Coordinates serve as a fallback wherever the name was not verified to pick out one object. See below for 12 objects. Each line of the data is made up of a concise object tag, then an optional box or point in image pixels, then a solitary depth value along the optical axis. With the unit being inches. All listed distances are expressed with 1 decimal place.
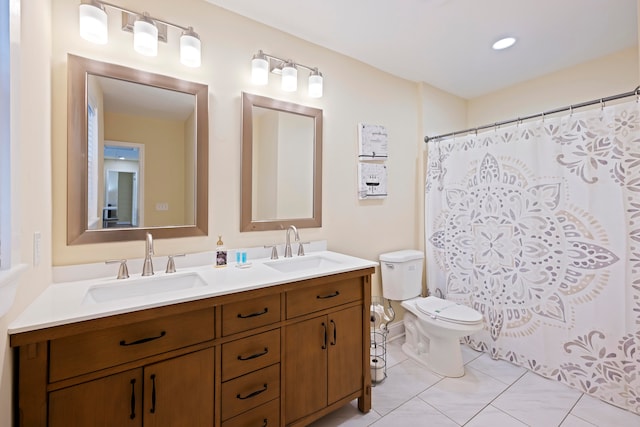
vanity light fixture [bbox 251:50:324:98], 71.4
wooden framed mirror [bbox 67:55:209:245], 54.3
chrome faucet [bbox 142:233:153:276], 55.9
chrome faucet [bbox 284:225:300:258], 76.6
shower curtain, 67.7
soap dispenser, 65.3
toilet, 81.0
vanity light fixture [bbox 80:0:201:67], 52.6
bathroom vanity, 36.6
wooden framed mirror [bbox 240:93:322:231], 73.0
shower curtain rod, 63.3
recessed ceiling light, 82.7
